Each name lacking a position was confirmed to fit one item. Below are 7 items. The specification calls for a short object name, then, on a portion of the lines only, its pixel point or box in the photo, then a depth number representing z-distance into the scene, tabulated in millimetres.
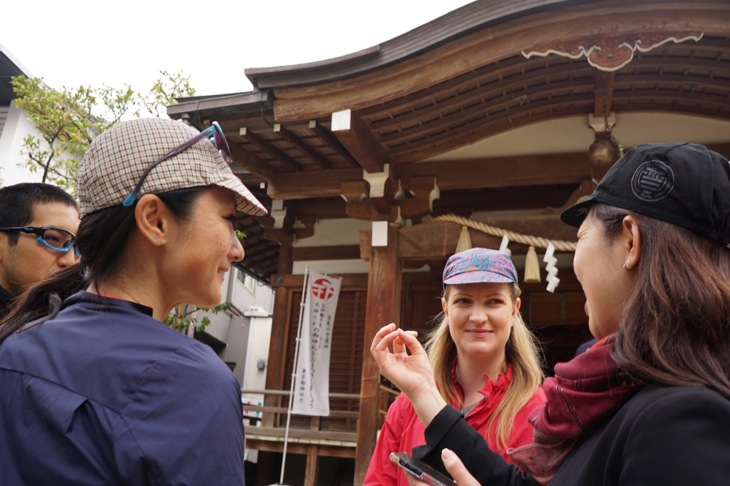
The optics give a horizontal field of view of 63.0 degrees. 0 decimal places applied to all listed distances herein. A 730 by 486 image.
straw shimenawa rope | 6699
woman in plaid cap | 1075
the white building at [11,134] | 13727
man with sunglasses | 2596
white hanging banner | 8320
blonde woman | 2465
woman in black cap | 997
